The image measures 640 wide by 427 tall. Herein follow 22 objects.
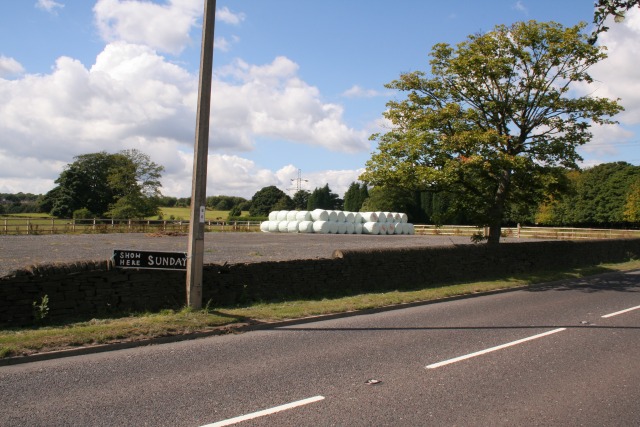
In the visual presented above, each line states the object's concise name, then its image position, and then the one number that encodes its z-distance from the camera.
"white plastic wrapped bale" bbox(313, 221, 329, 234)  57.12
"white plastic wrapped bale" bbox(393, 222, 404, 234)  62.14
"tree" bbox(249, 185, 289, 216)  134.38
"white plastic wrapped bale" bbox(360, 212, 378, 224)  61.12
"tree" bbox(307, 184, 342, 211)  122.88
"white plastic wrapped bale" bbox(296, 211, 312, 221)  59.28
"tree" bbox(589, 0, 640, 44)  8.44
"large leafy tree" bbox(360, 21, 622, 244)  18.38
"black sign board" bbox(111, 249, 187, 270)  10.41
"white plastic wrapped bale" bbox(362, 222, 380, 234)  59.88
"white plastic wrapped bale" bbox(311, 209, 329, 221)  58.22
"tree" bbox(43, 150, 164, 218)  73.62
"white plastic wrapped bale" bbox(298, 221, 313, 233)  57.47
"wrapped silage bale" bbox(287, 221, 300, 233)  58.56
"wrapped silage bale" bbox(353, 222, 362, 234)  59.97
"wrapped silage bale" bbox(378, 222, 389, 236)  60.24
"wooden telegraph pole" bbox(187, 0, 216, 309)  10.64
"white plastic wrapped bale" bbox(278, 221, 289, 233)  60.10
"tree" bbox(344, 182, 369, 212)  114.44
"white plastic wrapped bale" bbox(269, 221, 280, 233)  61.12
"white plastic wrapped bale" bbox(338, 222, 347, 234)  58.72
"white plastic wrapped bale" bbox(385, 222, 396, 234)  60.98
